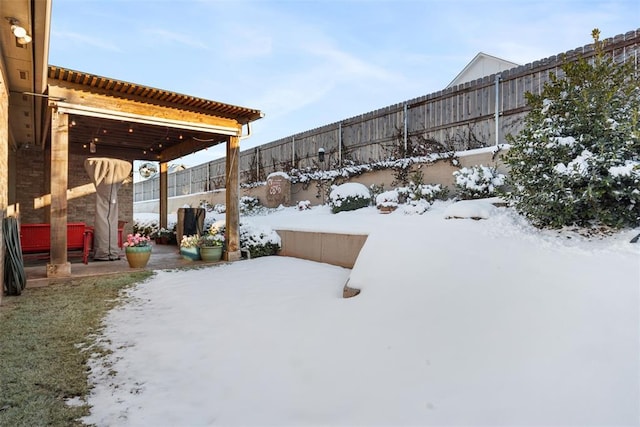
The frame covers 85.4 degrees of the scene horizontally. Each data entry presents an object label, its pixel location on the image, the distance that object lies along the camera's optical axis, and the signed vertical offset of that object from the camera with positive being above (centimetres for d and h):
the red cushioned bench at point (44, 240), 606 -39
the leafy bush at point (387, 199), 705 +38
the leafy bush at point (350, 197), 788 +46
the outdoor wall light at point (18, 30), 345 +188
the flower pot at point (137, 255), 614 -66
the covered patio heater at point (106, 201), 687 +34
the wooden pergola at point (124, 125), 529 +191
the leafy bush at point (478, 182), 587 +61
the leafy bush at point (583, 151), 351 +73
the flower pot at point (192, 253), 719 -73
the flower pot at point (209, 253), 706 -72
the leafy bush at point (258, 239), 749 -48
